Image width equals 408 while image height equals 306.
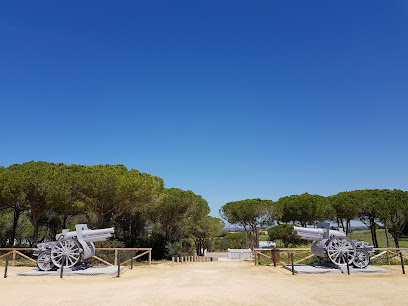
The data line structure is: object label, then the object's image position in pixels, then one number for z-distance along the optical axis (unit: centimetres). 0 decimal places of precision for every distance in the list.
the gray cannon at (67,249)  1311
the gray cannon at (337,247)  1332
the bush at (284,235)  3227
